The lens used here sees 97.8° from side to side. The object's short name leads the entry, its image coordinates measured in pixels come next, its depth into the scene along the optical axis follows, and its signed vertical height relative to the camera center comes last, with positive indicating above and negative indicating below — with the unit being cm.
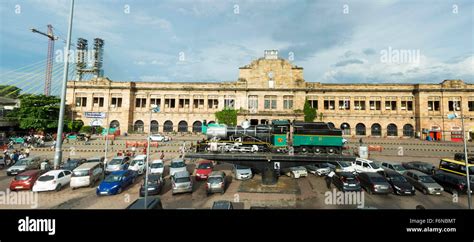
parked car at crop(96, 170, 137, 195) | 1574 -451
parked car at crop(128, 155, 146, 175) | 2151 -404
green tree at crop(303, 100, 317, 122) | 4841 +396
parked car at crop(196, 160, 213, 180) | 1973 -419
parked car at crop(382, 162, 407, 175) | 1964 -353
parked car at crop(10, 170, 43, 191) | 1614 -450
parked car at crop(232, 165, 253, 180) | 1970 -434
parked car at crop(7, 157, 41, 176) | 2055 -426
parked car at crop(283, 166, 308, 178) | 2044 -423
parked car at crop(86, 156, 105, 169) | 2181 -364
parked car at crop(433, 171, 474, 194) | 1509 -382
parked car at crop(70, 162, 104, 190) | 1712 -428
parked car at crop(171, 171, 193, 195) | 1602 -447
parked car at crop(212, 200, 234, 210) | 984 -374
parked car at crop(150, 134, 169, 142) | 4259 -227
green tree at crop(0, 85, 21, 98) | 6810 +1150
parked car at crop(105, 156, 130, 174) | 2139 -406
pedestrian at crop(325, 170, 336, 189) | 1741 -423
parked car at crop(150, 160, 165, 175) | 2062 -404
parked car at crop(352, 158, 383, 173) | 2022 -358
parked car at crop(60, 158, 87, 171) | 2045 -400
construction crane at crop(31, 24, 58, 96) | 7625 +1637
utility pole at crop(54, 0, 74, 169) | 1825 +247
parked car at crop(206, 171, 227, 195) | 1611 -445
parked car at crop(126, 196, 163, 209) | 860 -333
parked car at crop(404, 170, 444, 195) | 1561 -404
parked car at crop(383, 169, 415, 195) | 1543 -407
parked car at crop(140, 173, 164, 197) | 1579 -459
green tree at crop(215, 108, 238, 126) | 4812 +285
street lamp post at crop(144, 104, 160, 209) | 1653 +148
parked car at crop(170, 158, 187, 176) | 2072 -401
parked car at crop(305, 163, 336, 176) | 2112 -404
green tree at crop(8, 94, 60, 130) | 4306 +230
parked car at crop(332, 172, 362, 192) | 1572 -404
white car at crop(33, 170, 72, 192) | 1588 -443
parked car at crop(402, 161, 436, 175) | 2034 -365
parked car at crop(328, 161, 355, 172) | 2112 -378
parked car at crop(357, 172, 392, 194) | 1545 -405
